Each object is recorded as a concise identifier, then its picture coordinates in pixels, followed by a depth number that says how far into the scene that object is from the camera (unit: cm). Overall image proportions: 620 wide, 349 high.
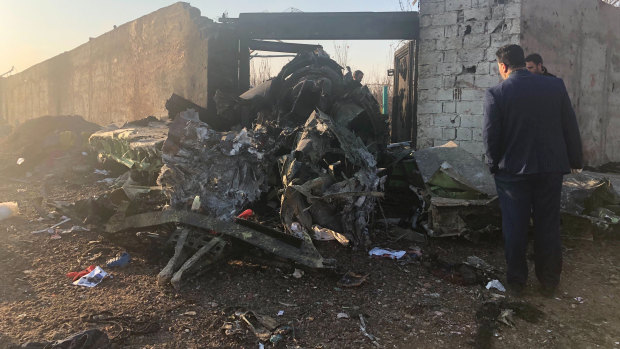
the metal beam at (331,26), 681
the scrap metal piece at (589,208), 392
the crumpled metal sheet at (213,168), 390
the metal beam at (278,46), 754
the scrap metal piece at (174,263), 293
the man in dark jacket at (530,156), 281
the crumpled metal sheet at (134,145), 549
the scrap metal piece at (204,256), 287
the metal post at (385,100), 1014
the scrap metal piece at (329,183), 353
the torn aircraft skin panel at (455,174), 395
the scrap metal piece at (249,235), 304
